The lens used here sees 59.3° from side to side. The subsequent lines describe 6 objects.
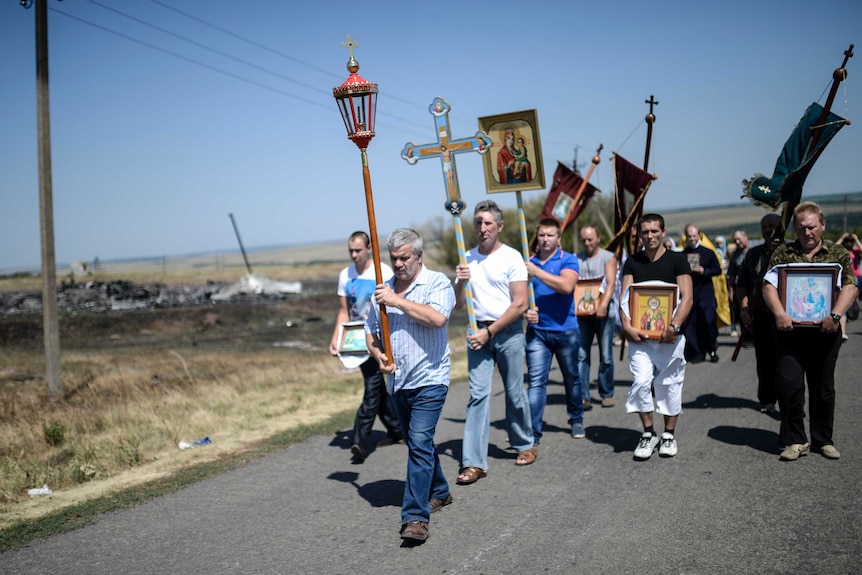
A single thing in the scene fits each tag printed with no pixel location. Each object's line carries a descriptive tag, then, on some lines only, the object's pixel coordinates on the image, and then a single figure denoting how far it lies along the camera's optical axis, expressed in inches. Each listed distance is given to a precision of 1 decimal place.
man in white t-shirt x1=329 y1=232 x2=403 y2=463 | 287.0
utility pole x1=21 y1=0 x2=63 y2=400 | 435.5
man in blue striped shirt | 198.4
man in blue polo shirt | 272.1
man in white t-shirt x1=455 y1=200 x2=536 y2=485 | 243.3
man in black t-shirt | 256.2
